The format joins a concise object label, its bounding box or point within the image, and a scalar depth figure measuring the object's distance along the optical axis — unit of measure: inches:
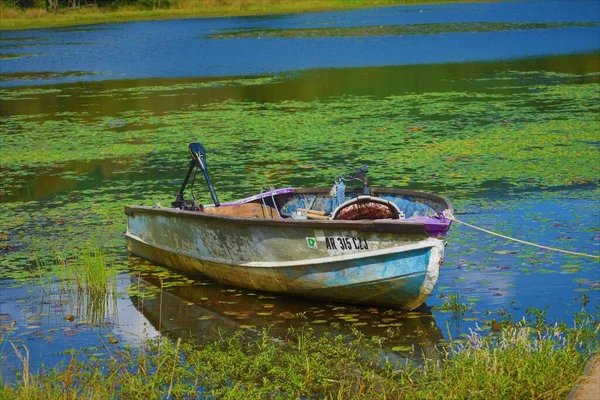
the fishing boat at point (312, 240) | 554.6
